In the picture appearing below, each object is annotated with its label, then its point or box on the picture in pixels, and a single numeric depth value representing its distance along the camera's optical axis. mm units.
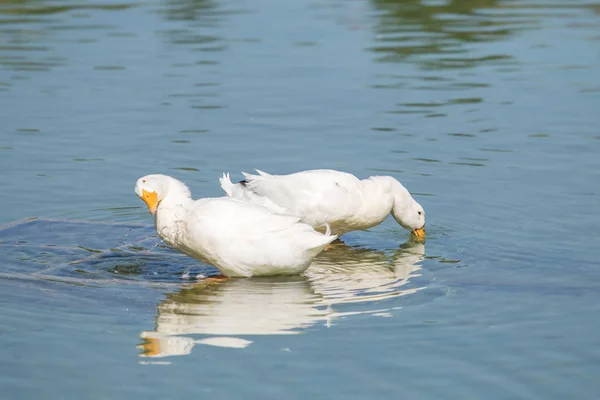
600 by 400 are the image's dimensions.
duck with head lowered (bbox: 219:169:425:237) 19719
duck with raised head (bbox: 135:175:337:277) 17125
